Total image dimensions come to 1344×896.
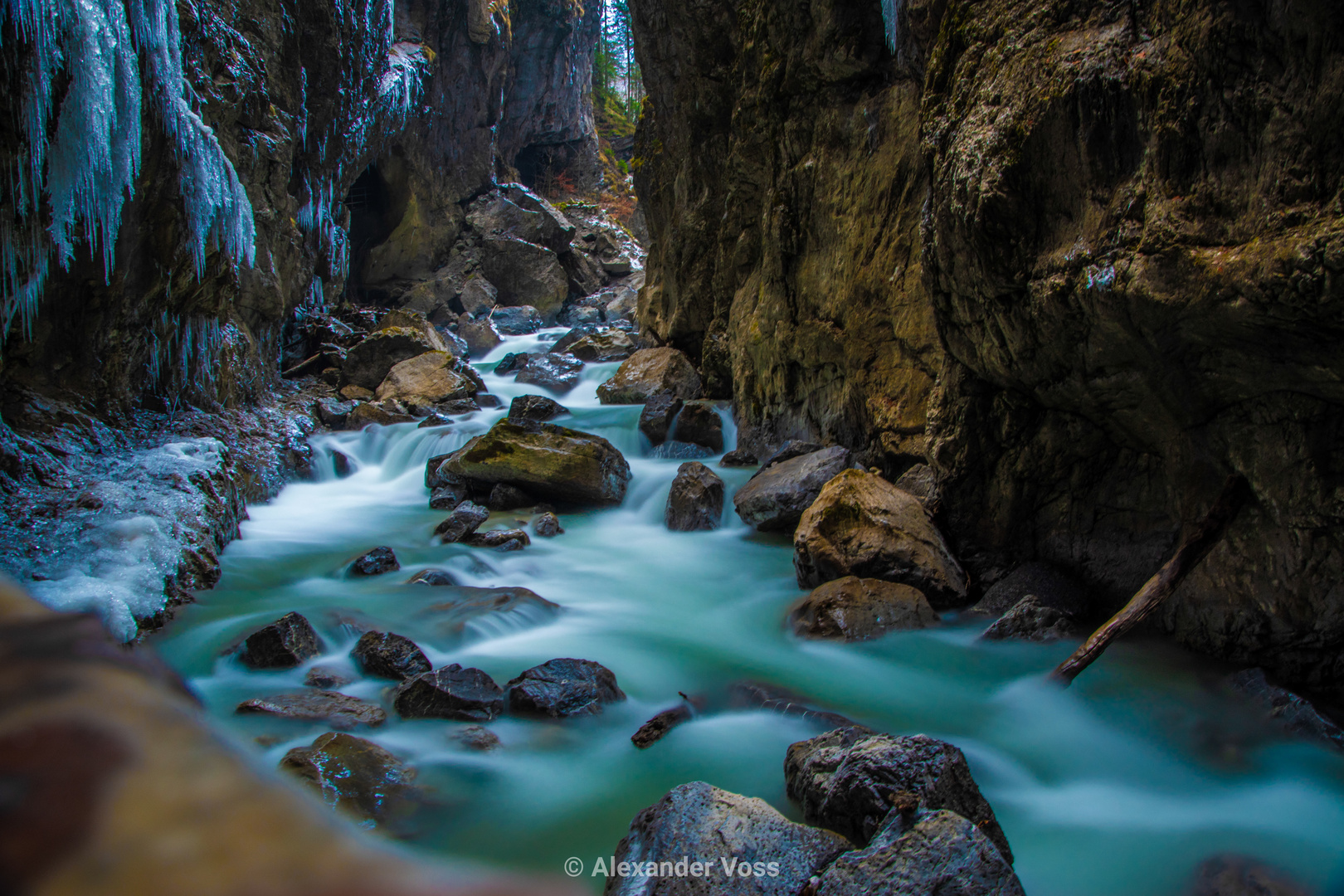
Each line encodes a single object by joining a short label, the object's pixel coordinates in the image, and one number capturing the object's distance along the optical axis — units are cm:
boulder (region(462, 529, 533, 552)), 652
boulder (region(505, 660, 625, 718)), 360
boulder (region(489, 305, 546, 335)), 2097
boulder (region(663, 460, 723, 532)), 715
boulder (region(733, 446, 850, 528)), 648
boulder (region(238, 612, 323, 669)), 409
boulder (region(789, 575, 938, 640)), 447
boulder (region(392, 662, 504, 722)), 352
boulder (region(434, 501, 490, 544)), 682
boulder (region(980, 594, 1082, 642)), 419
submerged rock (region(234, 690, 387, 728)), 340
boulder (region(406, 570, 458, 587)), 564
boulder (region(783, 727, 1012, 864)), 235
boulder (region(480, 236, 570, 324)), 2225
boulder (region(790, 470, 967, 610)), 481
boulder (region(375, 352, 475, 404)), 1271
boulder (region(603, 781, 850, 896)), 207
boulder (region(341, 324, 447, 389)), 1316
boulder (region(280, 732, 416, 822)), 273
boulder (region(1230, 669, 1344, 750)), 304
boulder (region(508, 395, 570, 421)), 1062
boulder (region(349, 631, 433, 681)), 400
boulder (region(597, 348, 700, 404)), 1174
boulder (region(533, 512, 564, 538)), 700
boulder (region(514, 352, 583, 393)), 1464
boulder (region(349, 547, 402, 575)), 598
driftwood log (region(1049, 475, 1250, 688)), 340
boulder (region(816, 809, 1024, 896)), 193
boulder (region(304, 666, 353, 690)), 385
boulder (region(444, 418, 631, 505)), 776
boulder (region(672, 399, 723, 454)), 953
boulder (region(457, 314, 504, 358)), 1869
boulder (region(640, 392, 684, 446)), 994
